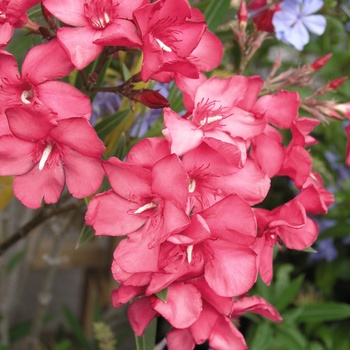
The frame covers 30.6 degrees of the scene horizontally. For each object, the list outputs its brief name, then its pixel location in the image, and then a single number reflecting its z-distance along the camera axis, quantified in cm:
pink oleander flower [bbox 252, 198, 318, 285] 59
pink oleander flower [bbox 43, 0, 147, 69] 53
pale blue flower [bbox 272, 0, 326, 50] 83
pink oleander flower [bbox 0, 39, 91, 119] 54
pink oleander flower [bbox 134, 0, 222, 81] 53
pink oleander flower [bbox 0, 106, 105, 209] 53
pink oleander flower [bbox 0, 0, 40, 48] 54
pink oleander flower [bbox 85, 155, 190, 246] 52
